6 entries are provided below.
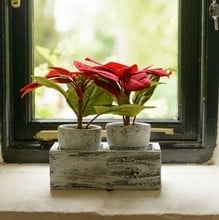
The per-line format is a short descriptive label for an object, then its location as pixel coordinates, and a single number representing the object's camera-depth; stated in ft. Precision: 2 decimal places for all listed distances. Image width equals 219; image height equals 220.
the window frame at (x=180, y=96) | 5.53
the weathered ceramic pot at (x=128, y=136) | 4.91
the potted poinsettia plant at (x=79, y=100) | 4.88
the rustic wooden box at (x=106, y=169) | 4.85
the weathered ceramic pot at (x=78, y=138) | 4.88
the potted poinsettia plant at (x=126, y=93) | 4.77
